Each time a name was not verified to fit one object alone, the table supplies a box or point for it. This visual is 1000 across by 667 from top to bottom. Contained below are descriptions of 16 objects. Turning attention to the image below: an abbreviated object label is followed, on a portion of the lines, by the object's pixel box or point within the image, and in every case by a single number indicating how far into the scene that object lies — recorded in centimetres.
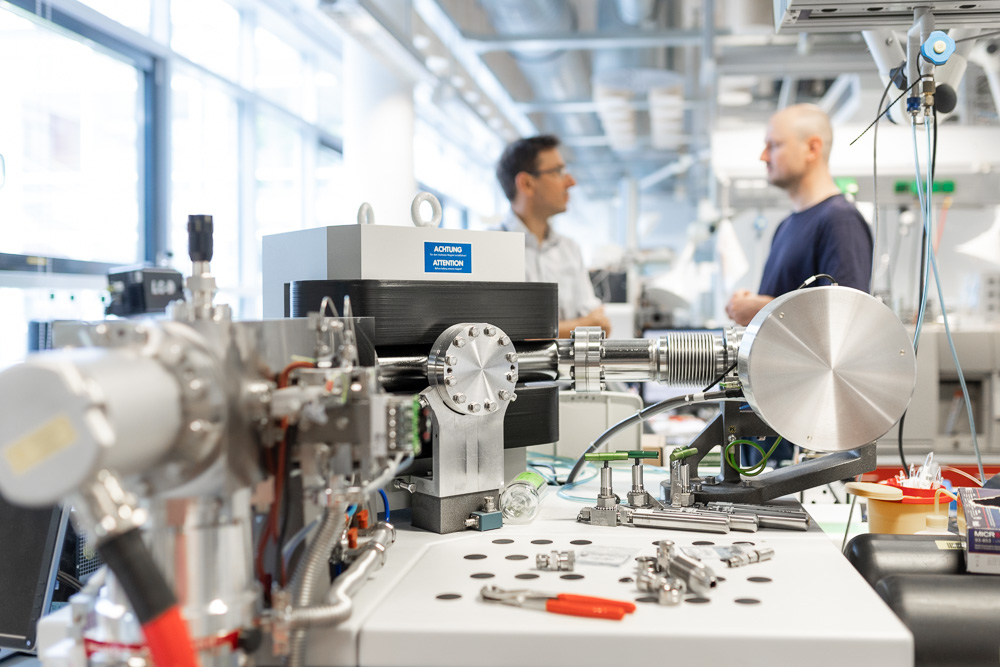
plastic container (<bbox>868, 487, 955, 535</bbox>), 108
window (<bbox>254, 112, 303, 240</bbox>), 531
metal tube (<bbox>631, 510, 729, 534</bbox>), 98
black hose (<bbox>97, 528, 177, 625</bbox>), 55
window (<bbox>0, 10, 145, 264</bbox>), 310
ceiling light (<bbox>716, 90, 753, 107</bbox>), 701
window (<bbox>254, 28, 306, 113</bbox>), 510
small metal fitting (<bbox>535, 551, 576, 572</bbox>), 85
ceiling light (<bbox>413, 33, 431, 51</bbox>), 459
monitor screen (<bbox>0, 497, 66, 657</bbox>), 100
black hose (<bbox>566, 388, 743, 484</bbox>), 111
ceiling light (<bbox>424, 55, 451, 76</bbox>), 440
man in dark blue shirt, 203
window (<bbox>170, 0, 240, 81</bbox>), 415
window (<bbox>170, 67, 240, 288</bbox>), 424
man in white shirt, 266
